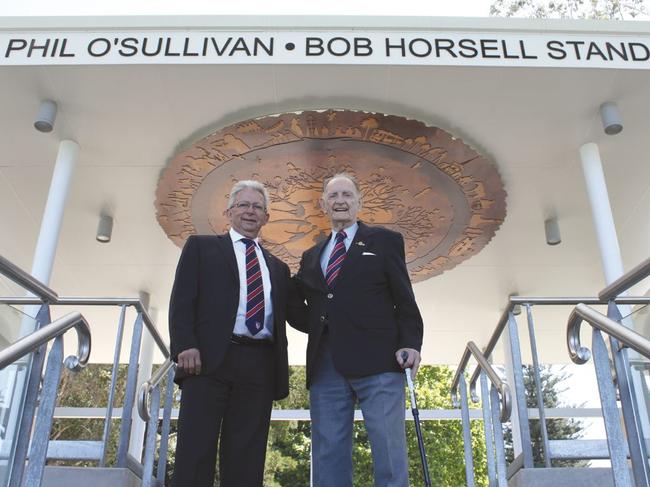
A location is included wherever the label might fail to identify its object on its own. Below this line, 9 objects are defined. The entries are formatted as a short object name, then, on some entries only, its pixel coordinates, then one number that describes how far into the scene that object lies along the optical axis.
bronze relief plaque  6.56
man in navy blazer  3.08
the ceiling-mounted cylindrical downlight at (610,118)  6.04
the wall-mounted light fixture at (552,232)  8.37
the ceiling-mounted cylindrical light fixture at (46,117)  6.02
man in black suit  2.98
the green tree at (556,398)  22.27
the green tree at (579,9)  15.09
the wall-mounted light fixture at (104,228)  8.34
